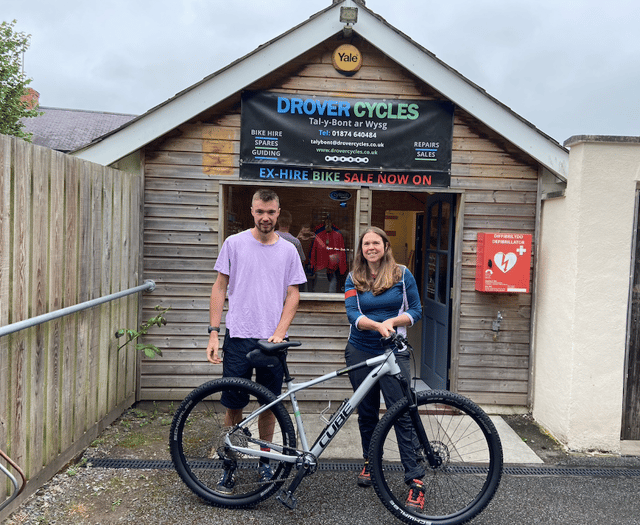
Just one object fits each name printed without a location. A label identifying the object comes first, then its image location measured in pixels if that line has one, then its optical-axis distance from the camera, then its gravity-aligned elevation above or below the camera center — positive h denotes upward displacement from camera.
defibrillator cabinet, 4.97 -0.12
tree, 15.22 +4.15
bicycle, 3.00 -1.22
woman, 3.31 -0.36
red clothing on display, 5.70 -0.09
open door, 5.51 -0.46
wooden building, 5.05 +0.45
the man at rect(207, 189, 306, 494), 3.40 -0.37
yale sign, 5.05 +1.79
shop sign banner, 5.04 +1.04
